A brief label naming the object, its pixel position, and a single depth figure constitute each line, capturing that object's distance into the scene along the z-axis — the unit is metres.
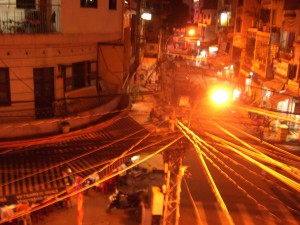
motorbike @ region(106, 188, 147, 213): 15.79
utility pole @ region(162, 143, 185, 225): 11.09
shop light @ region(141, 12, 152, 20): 38.45
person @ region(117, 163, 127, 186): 18.70
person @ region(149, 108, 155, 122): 29.81
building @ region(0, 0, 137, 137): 13.63
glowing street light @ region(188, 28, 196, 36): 69.50
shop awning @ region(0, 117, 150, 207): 11.52
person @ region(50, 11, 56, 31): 14.47
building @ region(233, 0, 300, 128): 28.04
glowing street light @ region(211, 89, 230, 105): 19.67
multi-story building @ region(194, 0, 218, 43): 74.74
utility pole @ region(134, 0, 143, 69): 31.87
